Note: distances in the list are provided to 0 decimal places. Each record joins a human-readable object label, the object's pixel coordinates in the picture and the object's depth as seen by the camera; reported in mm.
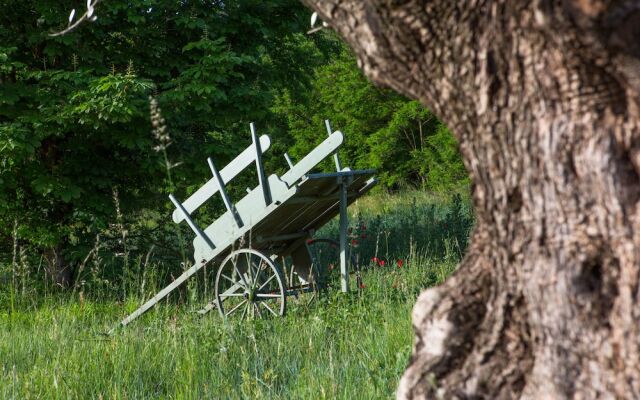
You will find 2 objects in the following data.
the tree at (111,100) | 16812
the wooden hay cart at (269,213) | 13172
